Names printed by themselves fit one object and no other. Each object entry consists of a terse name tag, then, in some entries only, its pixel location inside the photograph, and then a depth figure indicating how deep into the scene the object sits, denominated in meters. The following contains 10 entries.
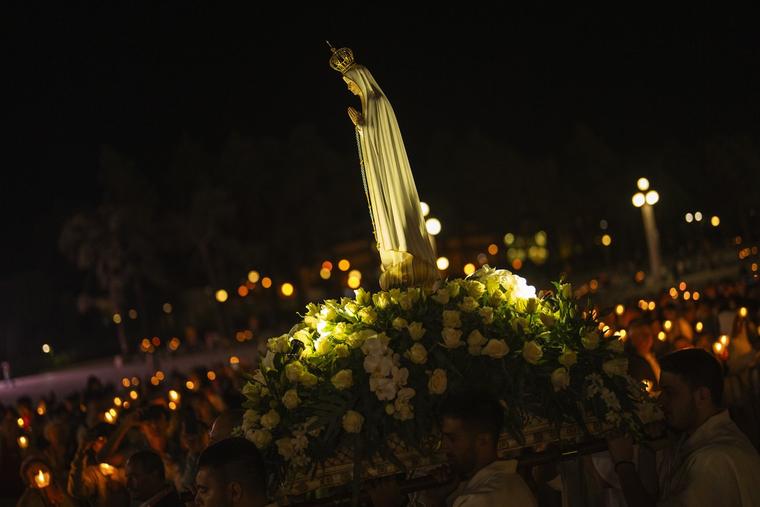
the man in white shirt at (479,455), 4.54
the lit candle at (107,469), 8.70
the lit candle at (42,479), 8.80
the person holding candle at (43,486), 8.61
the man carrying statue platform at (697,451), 4.75
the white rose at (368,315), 5.66
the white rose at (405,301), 5.68
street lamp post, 25.33
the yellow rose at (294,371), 5.41
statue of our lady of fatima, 7.33
